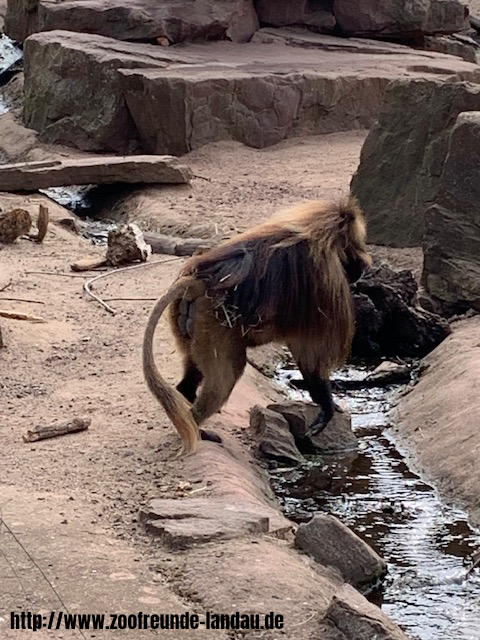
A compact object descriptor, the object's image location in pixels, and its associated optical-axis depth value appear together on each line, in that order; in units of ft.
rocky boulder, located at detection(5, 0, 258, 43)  45.34
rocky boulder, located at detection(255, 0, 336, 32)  49.24
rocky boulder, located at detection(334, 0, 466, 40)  48.88
